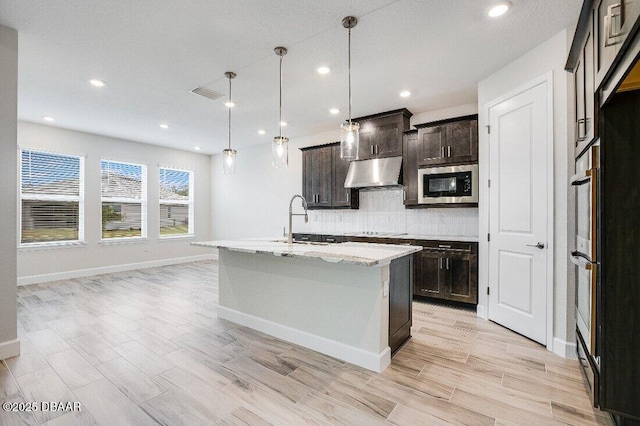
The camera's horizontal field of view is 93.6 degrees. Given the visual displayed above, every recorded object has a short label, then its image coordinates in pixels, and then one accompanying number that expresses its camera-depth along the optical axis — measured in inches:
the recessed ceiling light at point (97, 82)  141.7
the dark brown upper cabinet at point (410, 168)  174.7
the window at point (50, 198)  204.7
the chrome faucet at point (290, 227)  120.3
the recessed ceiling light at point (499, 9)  89.4
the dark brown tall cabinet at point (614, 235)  63.0
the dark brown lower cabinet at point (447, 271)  147.5
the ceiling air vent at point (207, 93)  151.9
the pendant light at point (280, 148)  115.3
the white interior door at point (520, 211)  110.6
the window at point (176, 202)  282.0
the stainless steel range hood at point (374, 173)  178.7
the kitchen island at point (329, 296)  93.4
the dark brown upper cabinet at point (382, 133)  181.2
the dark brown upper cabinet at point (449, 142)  153.1
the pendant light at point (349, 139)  102.7
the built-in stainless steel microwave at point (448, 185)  153.9
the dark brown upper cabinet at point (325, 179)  208.7
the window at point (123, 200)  243.3
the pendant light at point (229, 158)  131.3
